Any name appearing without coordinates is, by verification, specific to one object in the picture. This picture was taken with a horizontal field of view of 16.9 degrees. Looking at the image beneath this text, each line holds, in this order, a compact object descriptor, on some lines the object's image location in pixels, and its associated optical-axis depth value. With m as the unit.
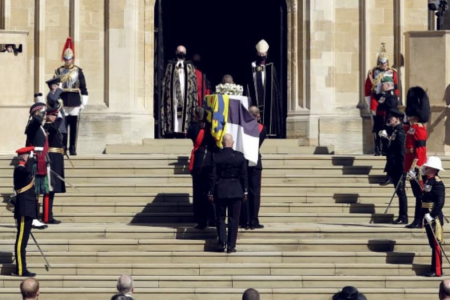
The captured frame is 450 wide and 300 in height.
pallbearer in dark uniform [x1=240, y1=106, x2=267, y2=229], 21.84
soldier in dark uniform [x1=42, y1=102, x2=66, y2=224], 22.61
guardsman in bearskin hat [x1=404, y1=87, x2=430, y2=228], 21.52
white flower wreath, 22.83
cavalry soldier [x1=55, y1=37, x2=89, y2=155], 26.30
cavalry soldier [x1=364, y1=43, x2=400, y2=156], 26.44
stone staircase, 20.20
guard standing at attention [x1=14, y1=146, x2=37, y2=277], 20.36
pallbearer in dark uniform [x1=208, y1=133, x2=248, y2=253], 20.92
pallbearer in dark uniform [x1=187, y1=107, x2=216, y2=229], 21.83
